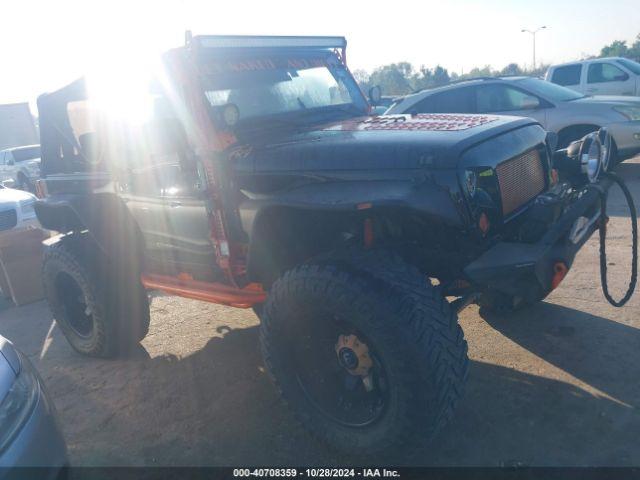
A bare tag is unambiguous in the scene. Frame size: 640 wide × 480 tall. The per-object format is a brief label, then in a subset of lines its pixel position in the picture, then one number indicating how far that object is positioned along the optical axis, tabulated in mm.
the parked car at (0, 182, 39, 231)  7605
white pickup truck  10828
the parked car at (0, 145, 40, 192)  17172
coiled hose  3027
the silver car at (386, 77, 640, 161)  8133
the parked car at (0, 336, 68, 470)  2195
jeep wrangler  2494
